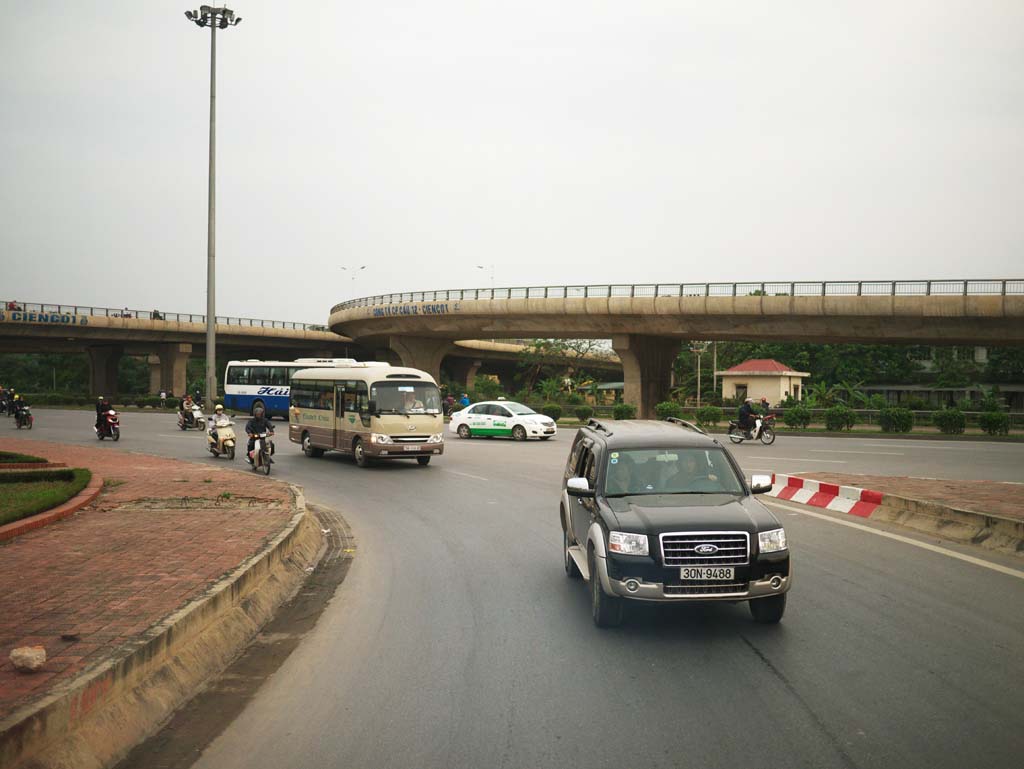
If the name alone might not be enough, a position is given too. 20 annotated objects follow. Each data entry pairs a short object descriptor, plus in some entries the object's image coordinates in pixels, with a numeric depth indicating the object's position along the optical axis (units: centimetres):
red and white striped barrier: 1418
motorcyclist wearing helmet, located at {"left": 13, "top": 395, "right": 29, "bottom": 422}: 3722
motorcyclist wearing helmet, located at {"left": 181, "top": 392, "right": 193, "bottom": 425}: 3716
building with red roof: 6662
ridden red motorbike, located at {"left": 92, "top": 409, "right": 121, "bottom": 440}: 3081
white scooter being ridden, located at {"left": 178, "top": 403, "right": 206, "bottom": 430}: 3694
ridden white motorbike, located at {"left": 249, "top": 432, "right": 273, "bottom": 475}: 2058
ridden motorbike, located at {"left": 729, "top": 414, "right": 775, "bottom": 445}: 3159
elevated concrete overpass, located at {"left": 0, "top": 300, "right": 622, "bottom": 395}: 6625
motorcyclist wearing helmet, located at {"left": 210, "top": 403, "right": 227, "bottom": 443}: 2464
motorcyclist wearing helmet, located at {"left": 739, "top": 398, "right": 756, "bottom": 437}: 3181
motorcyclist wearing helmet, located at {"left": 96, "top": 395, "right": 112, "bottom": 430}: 3110
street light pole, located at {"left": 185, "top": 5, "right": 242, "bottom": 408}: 3297
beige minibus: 2238
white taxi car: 3394
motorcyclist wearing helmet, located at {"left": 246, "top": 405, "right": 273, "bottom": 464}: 2081
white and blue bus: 4975
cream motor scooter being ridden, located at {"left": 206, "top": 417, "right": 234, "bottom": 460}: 2452
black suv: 689
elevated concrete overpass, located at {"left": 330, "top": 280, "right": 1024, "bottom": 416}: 4159
